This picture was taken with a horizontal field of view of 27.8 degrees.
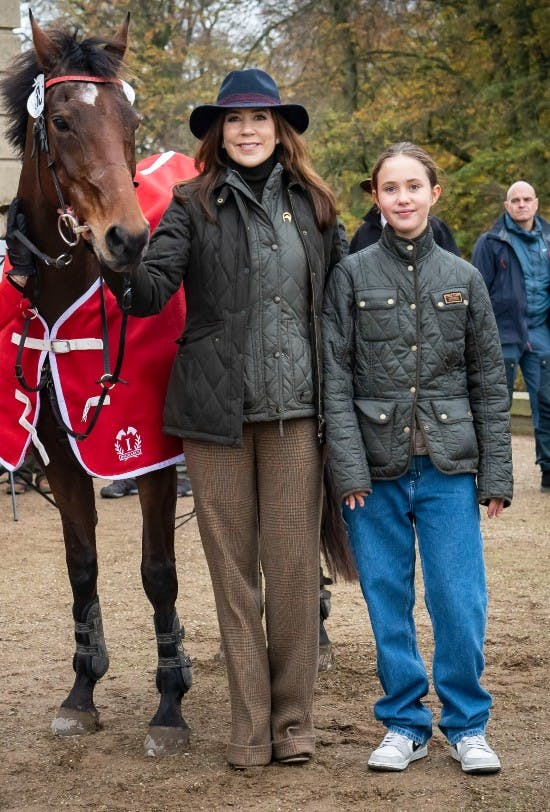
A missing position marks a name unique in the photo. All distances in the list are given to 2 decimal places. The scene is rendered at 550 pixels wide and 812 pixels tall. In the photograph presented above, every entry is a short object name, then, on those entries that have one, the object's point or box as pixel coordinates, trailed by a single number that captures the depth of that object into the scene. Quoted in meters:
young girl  3.30
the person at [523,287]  7.98
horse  3.15
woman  3.29
